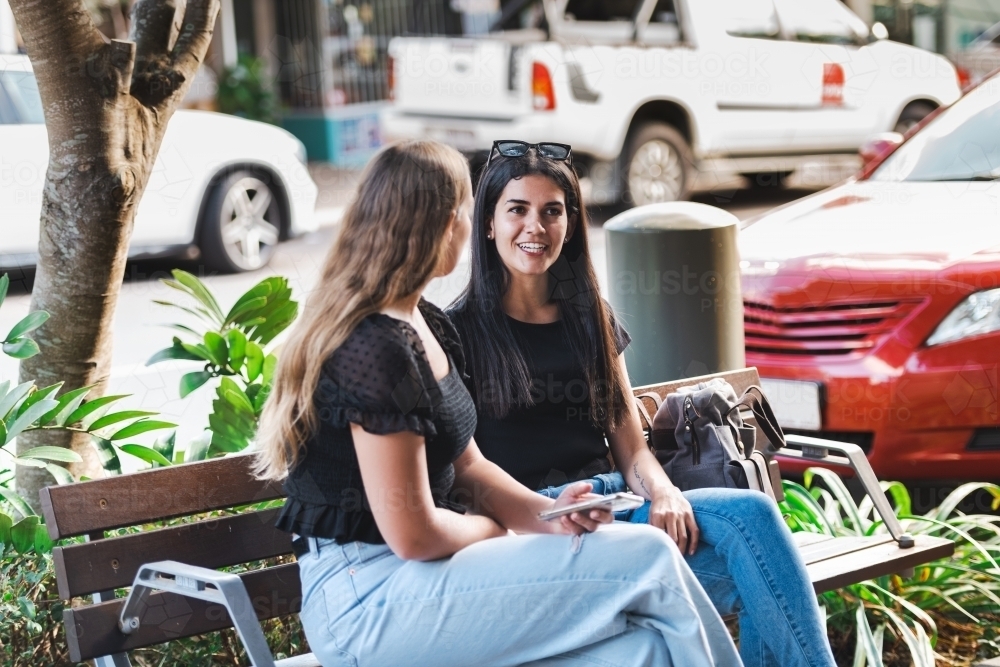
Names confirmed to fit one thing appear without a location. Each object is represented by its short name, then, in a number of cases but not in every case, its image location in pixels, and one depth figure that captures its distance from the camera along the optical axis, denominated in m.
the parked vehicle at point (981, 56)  14.72
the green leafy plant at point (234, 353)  3.73
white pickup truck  10.64
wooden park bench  2.69
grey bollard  4.15
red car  4.43
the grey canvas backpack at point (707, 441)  3.21
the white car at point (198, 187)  8.25
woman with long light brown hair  2.43
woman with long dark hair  3.20
